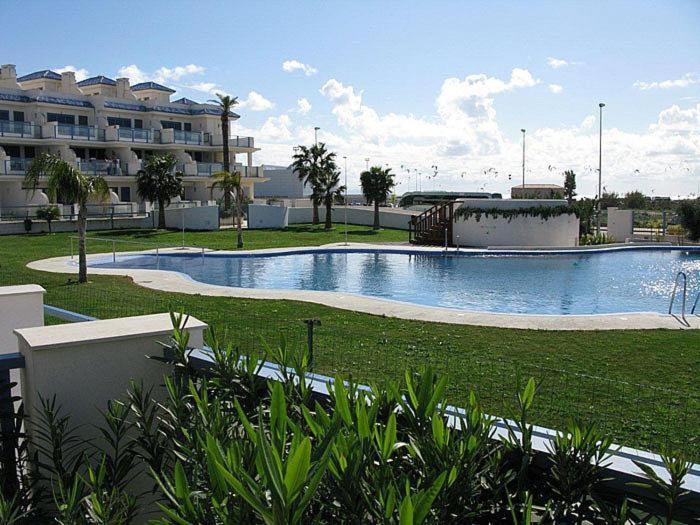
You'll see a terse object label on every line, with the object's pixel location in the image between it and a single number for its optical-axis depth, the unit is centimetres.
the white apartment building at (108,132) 4219
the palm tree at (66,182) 1808
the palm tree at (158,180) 3853
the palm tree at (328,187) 4334
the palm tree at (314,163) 4303
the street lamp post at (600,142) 5714
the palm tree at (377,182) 4334
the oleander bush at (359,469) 204
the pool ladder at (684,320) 1305
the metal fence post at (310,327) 639
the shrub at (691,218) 3553
